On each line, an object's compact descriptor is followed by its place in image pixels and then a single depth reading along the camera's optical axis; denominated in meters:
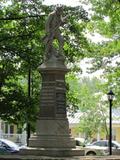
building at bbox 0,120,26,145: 66.50
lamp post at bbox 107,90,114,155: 33.22
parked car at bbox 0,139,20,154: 31.39
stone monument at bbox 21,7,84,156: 20.09
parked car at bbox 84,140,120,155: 34.16
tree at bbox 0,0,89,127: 30.12
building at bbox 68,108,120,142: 76.25
